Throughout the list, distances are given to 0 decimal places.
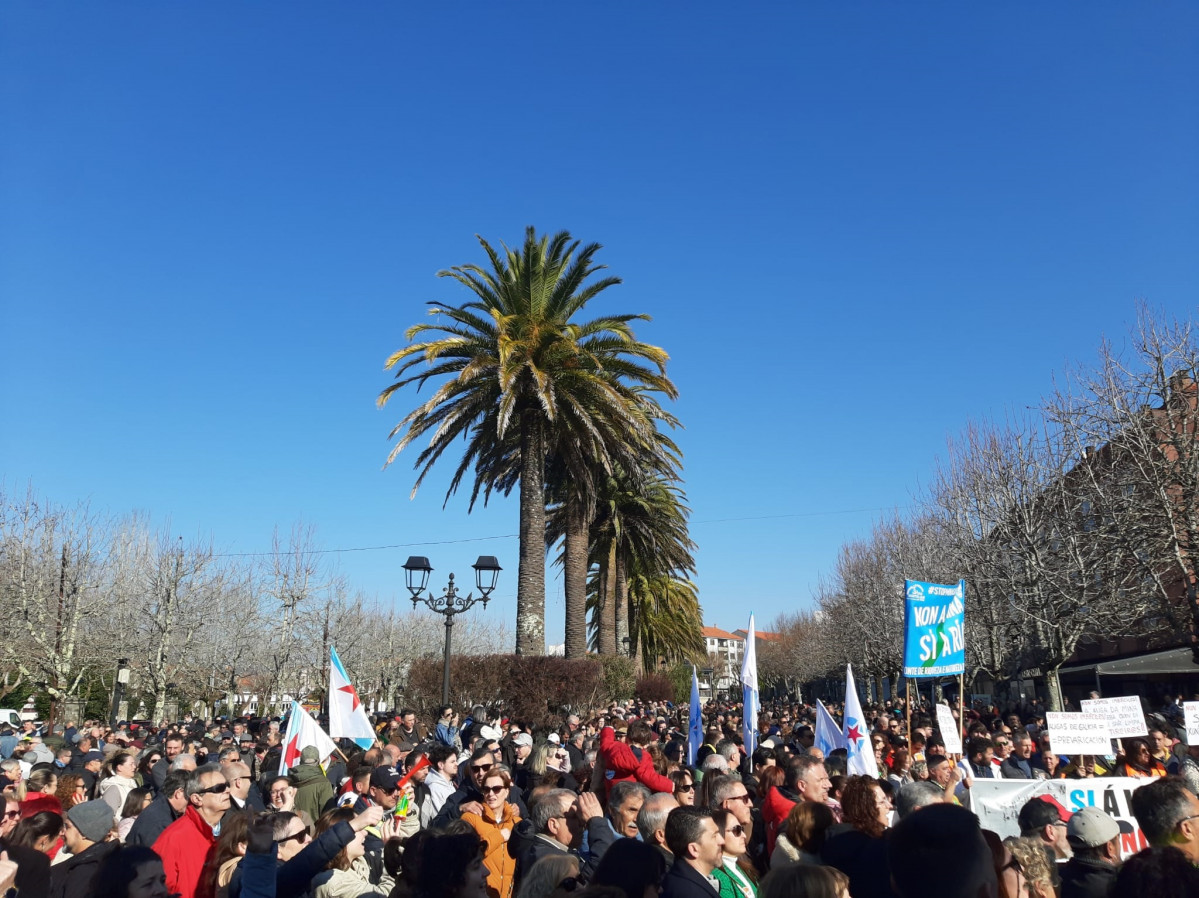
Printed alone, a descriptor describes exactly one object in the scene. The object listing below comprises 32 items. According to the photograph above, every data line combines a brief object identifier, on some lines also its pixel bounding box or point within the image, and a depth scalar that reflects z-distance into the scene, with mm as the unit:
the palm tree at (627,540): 33062
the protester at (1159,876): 3182
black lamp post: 16609
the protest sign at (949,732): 10414
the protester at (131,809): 6614
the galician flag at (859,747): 8648
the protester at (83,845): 4519
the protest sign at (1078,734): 9750
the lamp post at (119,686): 28444
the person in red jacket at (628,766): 7148
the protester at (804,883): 3096
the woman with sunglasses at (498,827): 5441
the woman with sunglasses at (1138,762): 9281
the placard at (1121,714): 10500
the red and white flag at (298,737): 8953
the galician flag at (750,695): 11070
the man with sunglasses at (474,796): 5625
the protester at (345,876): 4480
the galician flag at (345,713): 10633
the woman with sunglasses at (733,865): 4434
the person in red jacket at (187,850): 4824
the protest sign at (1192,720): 10844
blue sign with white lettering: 11008
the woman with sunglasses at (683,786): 7516
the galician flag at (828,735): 9789
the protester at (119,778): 8469
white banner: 7887
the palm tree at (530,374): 21312
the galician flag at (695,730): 12312
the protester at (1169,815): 4297
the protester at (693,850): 3850
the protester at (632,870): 3479
